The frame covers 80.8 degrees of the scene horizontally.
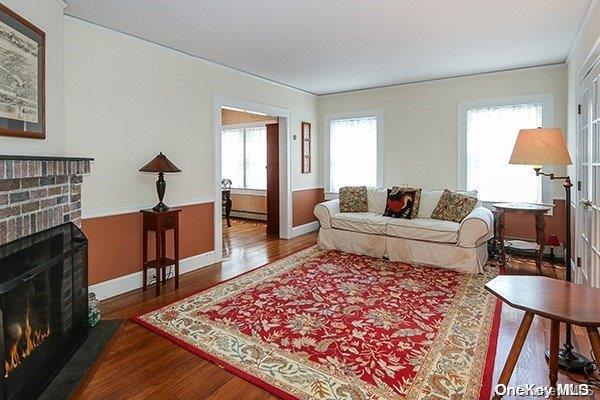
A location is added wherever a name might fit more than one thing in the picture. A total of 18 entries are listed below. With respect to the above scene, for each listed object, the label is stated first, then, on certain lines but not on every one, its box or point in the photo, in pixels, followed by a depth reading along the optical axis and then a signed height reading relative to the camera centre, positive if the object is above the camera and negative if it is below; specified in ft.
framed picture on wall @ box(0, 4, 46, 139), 6.60 +2.35
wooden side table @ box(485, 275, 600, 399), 5.07 -1.74
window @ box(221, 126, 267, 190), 25.43 +2.59
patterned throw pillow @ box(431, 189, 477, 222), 14.46 -0.64
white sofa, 13.03 -1.77
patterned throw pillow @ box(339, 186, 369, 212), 17.39 -0.43
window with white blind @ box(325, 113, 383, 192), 19.90 +2.41
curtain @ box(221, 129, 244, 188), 26.45 +2.73
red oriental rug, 6.60 -3.41
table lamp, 11.28 +0.74
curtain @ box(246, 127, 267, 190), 25.30 +2.43
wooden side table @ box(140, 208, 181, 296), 11.38 -1.40
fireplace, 5.68 -2.19
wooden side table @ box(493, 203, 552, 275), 12.94 -1.09
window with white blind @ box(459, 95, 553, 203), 15.44 +2.01
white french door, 8.75 +0.33
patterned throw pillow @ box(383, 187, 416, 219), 15.56 -0.57
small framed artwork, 20.66 +2.58
